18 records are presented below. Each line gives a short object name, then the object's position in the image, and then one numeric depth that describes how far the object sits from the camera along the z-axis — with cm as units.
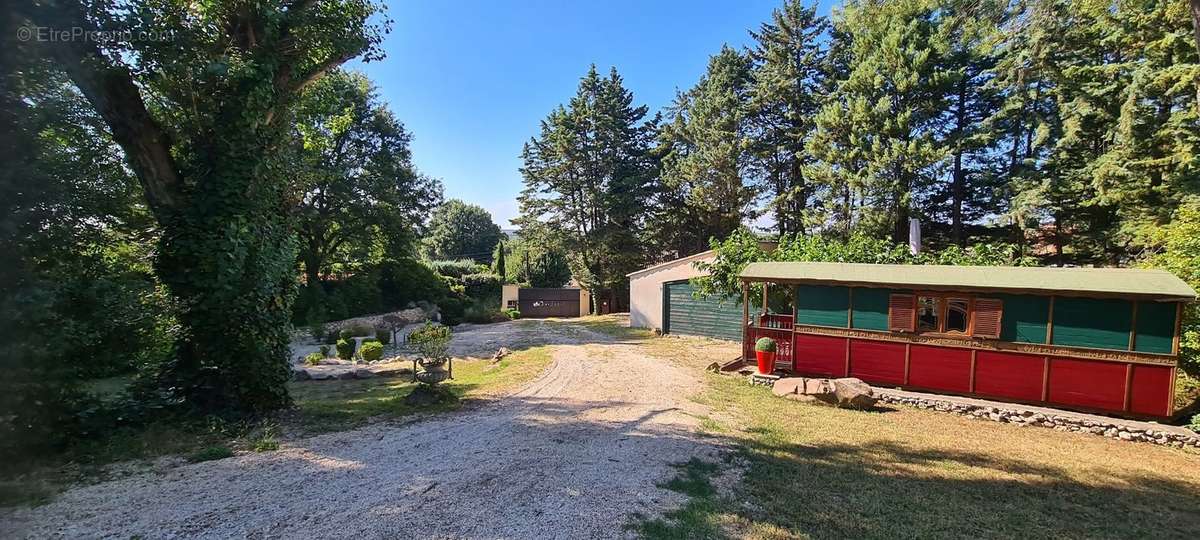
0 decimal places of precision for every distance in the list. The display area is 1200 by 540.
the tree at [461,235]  6138
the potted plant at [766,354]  1082
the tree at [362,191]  2477
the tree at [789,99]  2564
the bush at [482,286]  3278
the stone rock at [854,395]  902
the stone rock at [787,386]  960
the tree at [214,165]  665
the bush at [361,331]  2018
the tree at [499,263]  4053
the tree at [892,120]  1998
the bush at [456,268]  3512
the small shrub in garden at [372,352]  1461
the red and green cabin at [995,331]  823
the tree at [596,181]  3012
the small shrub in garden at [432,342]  901
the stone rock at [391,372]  1253
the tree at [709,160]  2717
